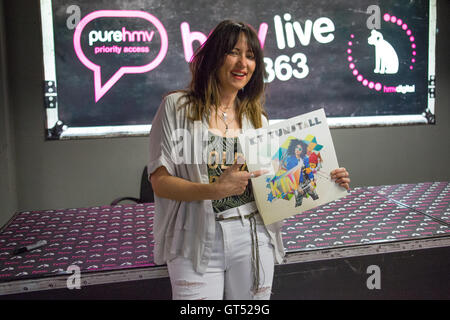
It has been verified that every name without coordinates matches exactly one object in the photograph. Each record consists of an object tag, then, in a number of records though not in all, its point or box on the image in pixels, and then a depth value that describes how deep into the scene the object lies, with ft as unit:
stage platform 5.14
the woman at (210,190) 4.03
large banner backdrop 11.72
